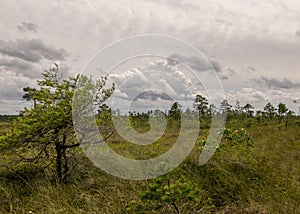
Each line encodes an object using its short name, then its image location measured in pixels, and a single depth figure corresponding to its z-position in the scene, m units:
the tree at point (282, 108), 30.91
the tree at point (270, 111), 39.77
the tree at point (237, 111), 41.11
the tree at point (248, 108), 41.92
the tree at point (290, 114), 31.33
